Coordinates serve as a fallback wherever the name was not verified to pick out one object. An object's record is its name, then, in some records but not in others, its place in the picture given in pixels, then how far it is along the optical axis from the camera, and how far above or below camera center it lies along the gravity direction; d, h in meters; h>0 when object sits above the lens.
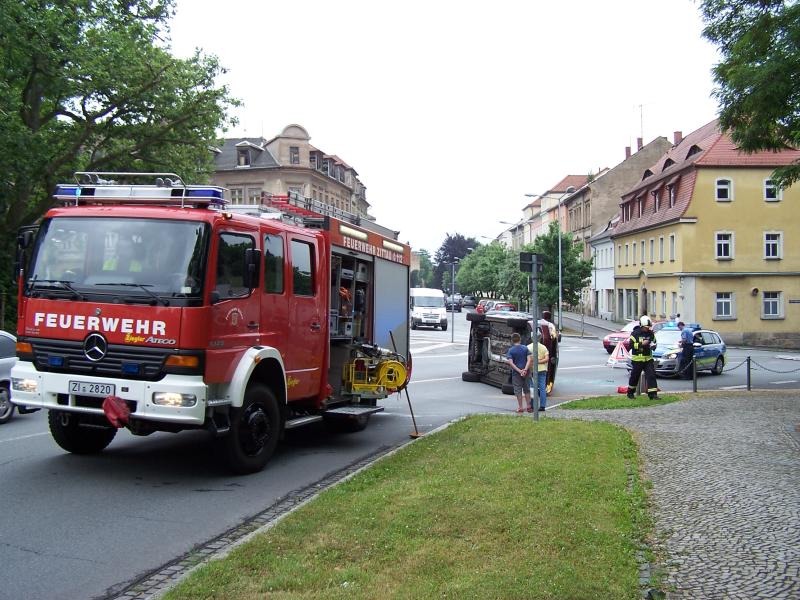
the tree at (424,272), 175.98 +10.38
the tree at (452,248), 161.50 +14.42
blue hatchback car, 23.39 -1.14
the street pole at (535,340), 11.13 -0.43
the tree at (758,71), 13.02 +4.41
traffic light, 11.48 +0.82
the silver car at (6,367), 12.30 -0.95
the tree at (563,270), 54.22 +3.32
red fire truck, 7.47 -0.05
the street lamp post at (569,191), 93.88 +15.88
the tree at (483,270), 83.38 +5.40
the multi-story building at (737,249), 45.06 +4.10
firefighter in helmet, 16.72 -0.83
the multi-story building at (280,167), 60.44 +12.17
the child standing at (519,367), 14.56 -1.01
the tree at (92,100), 23.09 +7.40
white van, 52.91 +0.35
